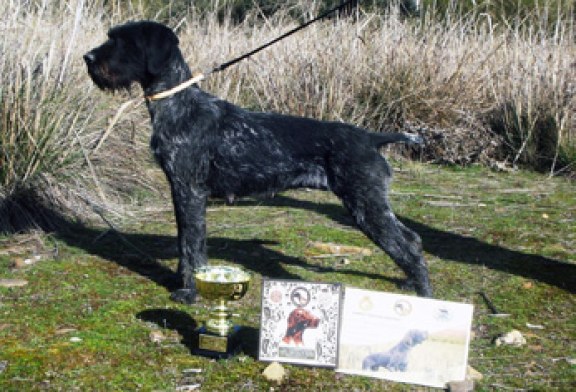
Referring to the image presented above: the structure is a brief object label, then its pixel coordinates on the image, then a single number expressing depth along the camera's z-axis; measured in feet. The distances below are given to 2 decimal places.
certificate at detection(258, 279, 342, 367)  12.73
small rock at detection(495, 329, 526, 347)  14.49
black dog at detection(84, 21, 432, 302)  16.05
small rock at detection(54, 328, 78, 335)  14.44
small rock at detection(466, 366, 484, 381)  12.91
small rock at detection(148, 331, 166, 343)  14.19
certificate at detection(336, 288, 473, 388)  12.36
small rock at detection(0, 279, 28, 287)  17.04
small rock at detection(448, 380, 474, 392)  12.24
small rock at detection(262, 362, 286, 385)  12.65
